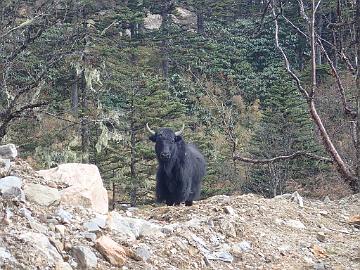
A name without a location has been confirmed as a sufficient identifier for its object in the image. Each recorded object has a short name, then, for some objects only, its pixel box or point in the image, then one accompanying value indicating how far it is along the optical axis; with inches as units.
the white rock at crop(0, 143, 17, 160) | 537.3
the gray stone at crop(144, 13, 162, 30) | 3269.7
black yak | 773.3
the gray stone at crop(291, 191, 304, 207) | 669.6
